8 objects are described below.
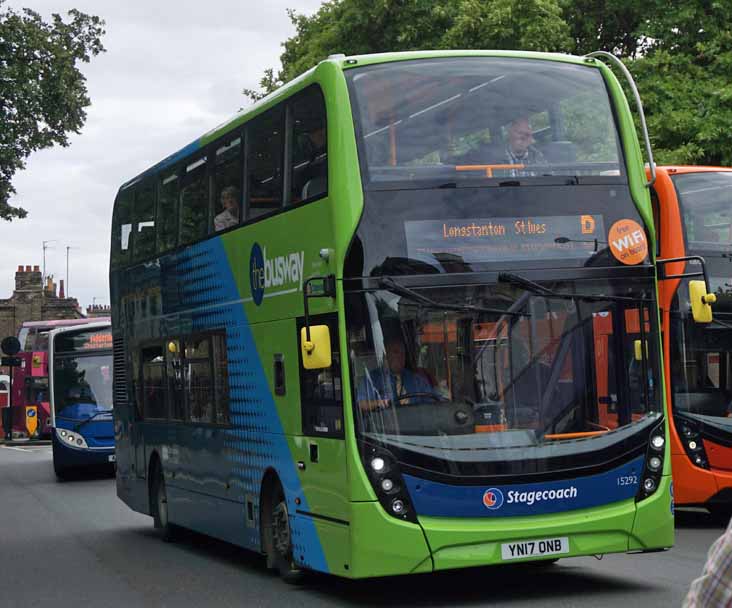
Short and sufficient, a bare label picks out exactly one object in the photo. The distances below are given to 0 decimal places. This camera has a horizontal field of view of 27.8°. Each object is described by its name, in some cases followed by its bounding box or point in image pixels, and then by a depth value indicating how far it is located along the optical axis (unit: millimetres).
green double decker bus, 9797
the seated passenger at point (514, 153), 10336
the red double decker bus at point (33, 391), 54156
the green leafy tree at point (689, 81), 29016
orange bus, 15008
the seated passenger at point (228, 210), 12820
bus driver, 9844
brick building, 86250
